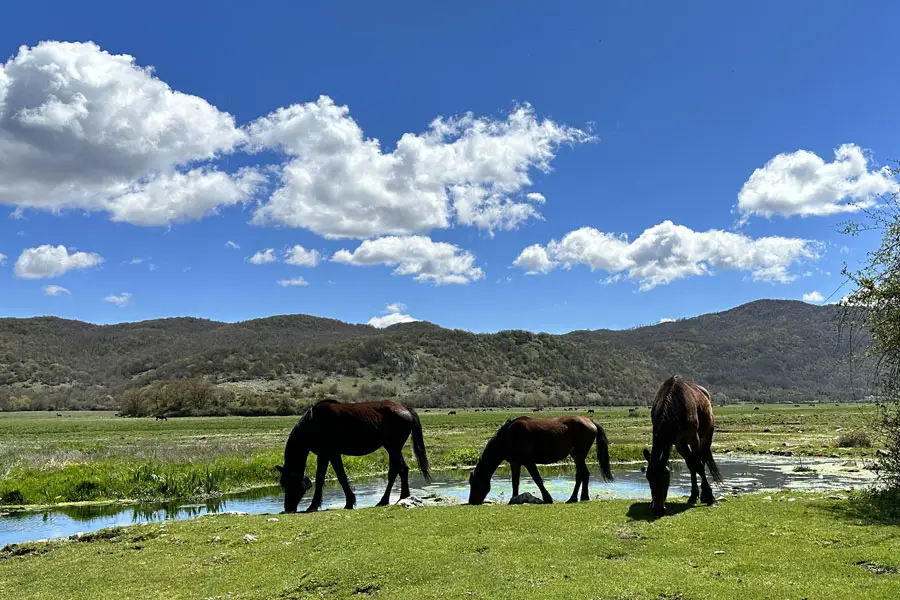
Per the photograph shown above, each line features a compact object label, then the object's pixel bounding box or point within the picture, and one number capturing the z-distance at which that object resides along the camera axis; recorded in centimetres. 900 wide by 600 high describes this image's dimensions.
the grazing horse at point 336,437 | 1507
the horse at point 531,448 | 1479
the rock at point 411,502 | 1426
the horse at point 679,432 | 1141
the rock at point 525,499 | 1436
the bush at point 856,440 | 3381
